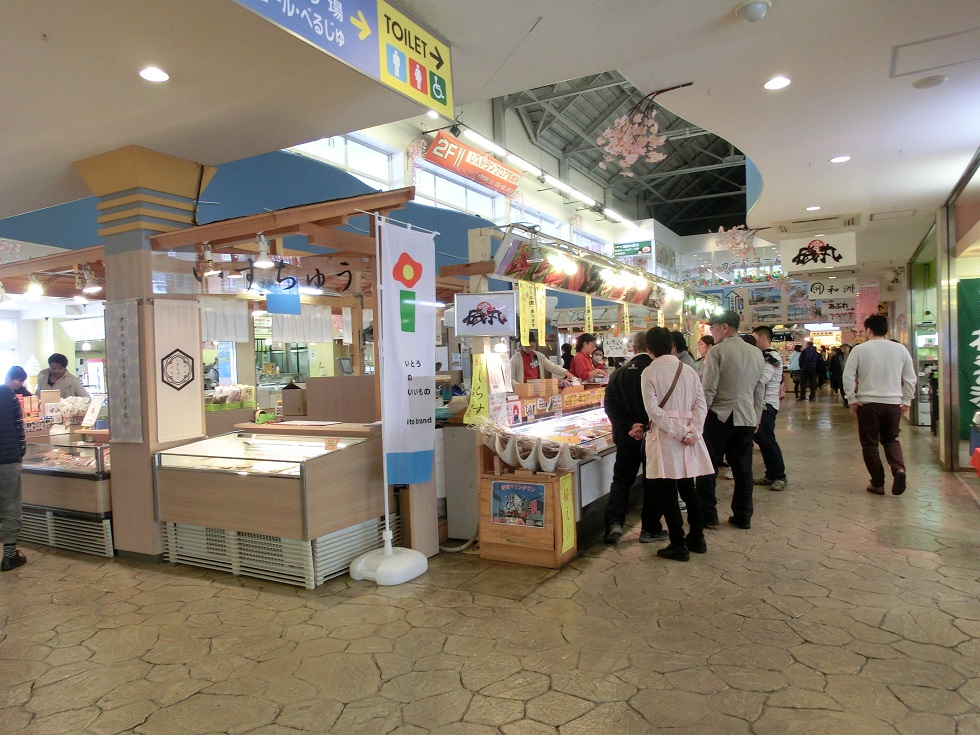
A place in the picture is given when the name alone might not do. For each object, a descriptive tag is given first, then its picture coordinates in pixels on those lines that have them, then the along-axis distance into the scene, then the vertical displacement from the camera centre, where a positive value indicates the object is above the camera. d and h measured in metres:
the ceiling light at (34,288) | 6.77 +0.94
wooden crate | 4.75 -1.24
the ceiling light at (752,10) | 3.38 +1.80
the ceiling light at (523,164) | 15.23 +4.72
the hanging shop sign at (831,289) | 13.20 +1.13
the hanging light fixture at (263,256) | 5.02 +0.87
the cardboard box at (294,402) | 8.54 -0.51
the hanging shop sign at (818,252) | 9.64 +1.41
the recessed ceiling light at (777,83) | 4.46 +1.85
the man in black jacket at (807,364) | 19.12 -0.58
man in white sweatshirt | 6.64 -0.53
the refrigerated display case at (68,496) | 5.52 -1.11
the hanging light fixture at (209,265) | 5.48 +0.88
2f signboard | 13.30 +4.31
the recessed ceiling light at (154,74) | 3.81 +1.79
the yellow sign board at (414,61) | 3.29 +1.63
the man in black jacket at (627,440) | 5.22 -0.74
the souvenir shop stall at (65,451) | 5.55 -0.74
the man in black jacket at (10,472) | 5.25 -0.81
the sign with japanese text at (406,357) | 4.71 +0.02
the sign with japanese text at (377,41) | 2.72 +1.56
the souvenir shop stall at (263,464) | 4.62 -0.77
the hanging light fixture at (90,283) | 6.30 +0.88
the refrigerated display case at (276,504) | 4.59 -1.05
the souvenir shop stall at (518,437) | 4.84 -0.72
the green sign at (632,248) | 23.38 +3.80
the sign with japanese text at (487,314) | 5.19 +0.34
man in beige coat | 5.77 -0.60
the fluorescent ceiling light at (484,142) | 13.50 +4.72
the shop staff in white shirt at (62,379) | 8.76 -0.10
